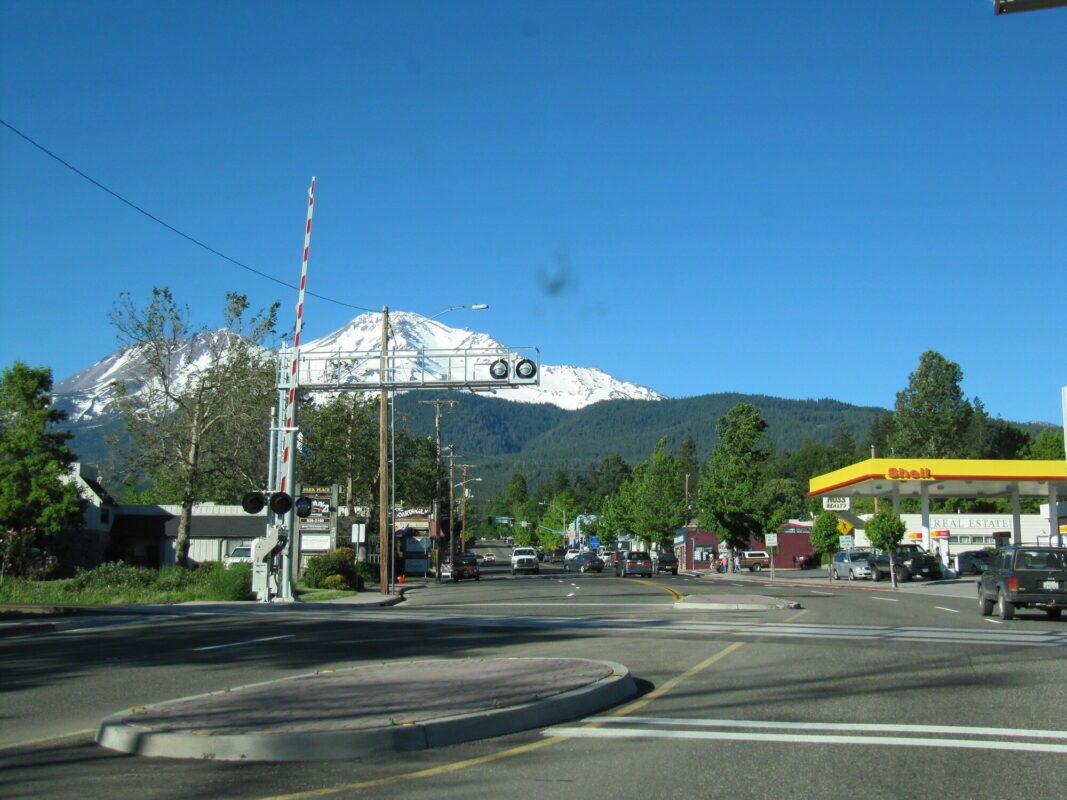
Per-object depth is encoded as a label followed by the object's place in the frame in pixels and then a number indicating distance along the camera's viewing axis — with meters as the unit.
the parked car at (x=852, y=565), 51.94
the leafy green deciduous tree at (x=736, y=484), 67.94
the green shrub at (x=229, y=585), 30.12
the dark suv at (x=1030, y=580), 22.06
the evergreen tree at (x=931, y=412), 99.12
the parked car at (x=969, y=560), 56.17
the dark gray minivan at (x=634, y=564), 60.09
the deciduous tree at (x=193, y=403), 45.22
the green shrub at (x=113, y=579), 32.47
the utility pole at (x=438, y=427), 67.56
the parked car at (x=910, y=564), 48.62
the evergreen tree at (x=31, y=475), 46.72
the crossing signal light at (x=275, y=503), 26.77
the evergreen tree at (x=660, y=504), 91.62
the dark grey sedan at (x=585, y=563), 76.75
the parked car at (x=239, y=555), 53.71
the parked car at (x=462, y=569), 59.99
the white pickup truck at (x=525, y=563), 72.38
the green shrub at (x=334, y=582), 38.75
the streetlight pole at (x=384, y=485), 36.09
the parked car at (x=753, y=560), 79.62
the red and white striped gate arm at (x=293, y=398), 29.44
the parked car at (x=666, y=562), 67.44
